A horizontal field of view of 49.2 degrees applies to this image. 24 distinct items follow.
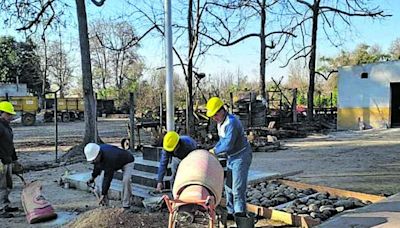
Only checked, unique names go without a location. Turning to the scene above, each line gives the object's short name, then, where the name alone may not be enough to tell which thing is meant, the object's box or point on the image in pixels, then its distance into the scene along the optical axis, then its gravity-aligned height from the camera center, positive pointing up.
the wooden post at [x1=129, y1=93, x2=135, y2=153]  13.63 -0.48
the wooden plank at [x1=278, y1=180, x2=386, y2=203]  7.09 -1.63
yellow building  24.03 +0.08
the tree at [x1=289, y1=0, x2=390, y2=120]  25.86 +4.09
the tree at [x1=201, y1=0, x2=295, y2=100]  23.03 +3.49
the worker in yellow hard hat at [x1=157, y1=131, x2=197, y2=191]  6.39 -0.73
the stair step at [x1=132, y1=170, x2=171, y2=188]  8.24 -1.55
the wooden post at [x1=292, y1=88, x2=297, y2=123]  23.35 -0.46
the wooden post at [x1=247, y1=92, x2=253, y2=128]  20.24 -0.91
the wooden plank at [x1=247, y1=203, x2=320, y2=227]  5.85 -1.66
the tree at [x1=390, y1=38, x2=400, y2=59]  39.25 +4.34
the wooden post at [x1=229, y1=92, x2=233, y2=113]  19.90 -0.22
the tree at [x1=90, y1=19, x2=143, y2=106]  48.51 +3.56
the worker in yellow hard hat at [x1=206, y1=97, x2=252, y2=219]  5.71 -0.65
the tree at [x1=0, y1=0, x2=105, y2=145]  14.86 +1.98
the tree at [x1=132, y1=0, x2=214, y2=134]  17.89 +2.59
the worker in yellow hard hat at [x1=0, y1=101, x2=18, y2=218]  7.16 -0.86
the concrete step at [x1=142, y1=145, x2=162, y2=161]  9.66 -1.19
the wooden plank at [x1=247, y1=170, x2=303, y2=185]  8.93 -1.69
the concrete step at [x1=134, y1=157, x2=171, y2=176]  9.10 -1.39
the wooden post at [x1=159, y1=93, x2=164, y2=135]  15.87 -0.54
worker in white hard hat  6.30 -0.96
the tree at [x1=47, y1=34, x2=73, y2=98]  47.66 +3.92
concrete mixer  4.30 -0.90
